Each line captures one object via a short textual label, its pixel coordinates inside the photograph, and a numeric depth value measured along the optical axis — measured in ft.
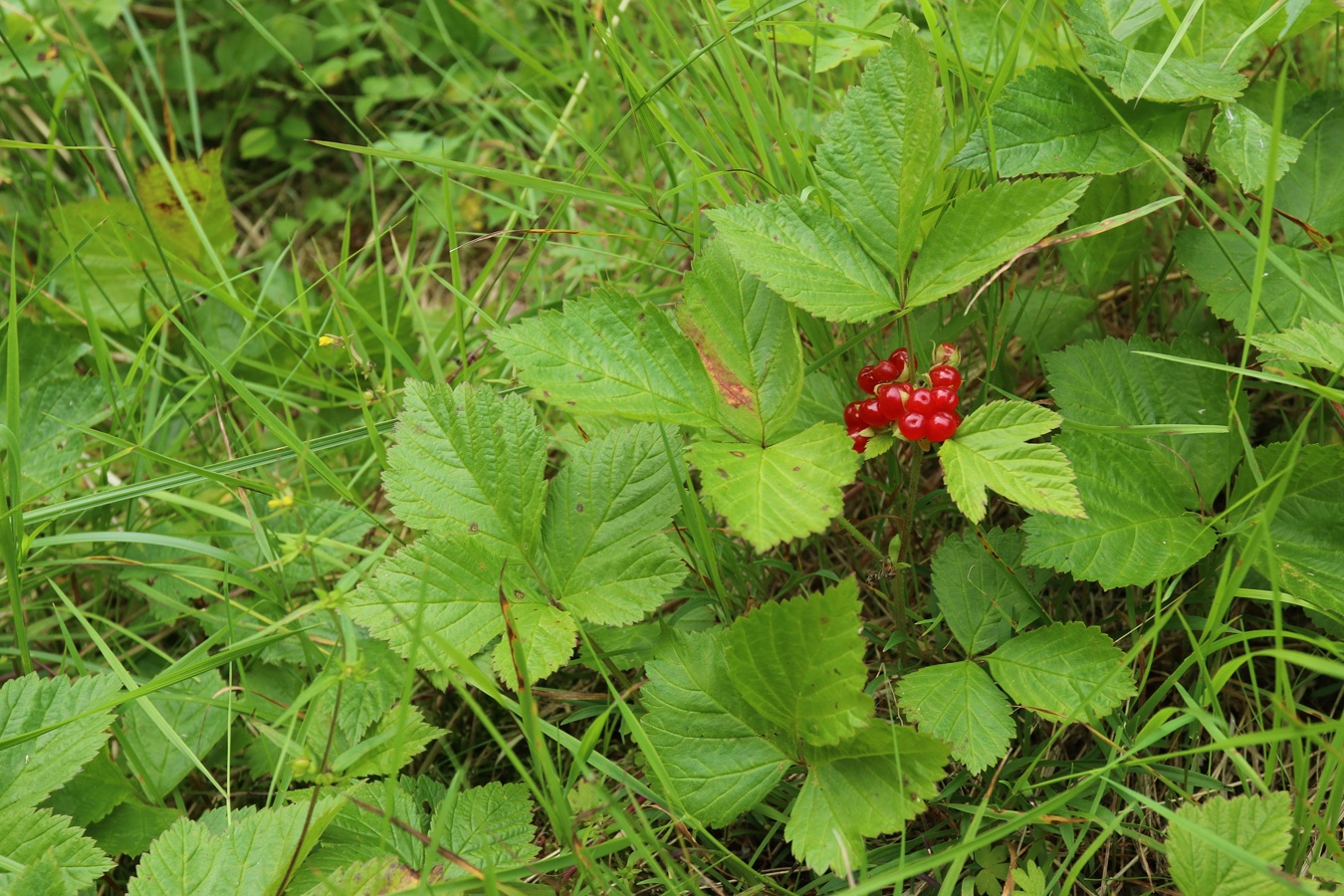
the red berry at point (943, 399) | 2.02
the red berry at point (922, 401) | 2.02
